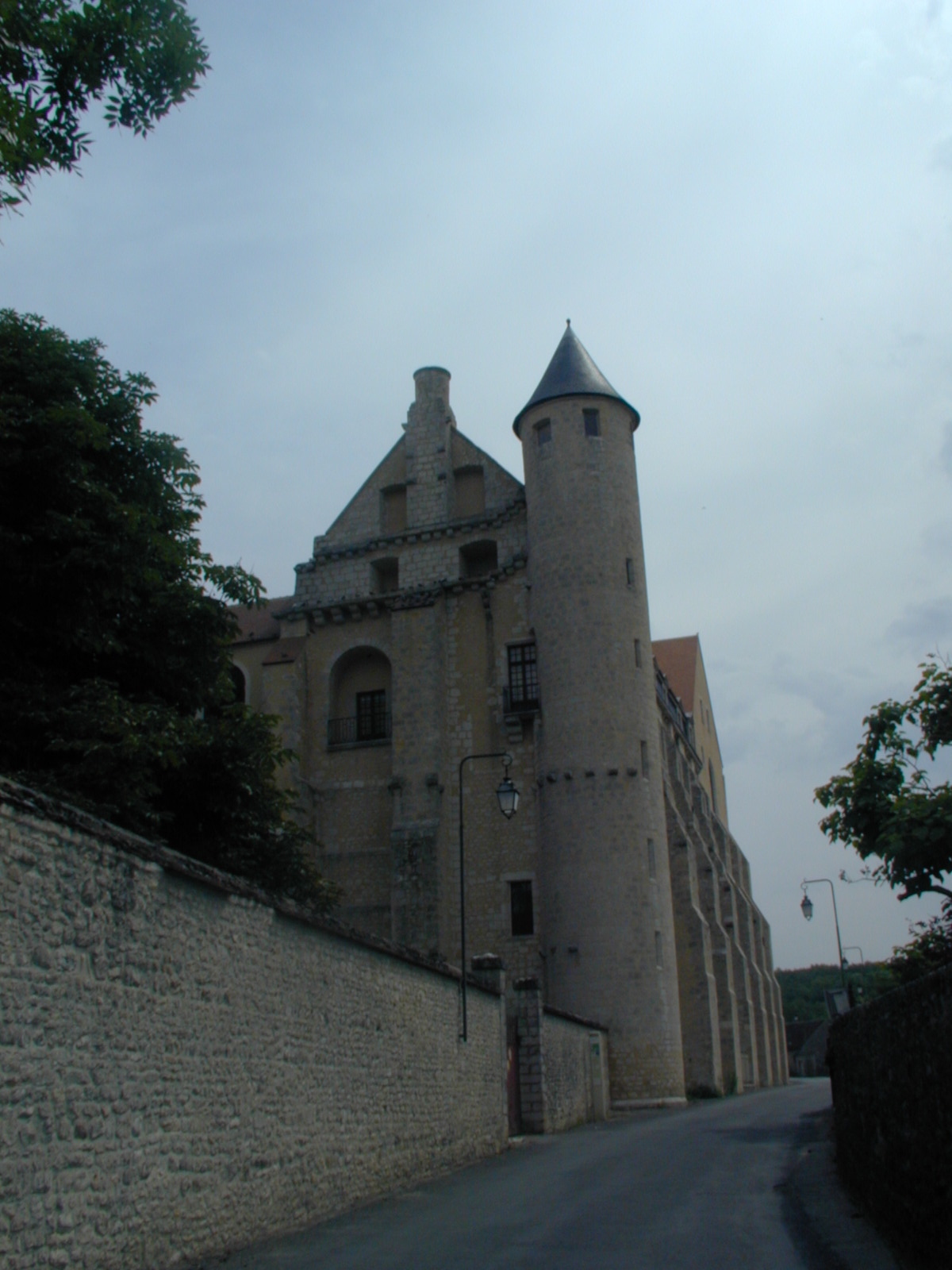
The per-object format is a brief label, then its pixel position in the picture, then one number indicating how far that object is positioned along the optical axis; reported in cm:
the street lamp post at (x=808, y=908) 3622
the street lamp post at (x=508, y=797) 1912
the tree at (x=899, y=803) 1519
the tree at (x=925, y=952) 1892
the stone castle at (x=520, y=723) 3139
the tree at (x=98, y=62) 963
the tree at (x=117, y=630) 1672
